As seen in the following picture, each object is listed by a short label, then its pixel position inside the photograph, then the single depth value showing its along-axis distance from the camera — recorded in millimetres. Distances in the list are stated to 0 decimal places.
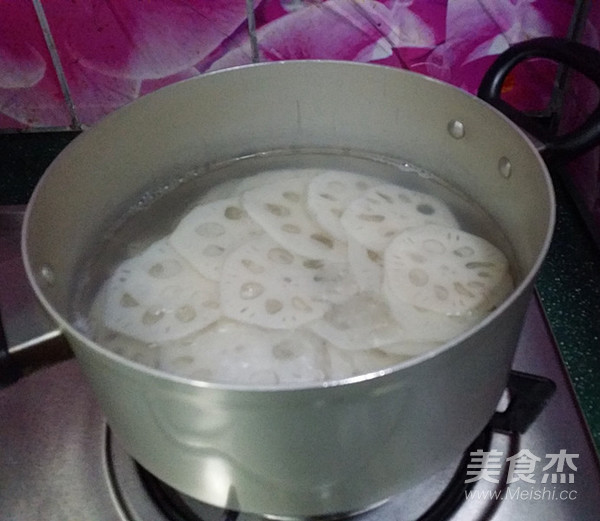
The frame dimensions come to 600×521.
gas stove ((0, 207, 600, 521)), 518
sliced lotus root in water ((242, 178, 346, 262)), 580
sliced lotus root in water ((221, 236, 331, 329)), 508
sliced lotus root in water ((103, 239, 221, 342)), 518
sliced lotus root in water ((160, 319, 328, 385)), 474
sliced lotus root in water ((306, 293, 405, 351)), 495
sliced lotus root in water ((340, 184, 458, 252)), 586
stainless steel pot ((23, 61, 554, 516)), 348
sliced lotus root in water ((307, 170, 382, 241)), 603
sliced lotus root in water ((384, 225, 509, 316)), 516
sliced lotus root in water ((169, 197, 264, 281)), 564
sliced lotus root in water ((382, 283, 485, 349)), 496
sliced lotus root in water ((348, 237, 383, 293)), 543
